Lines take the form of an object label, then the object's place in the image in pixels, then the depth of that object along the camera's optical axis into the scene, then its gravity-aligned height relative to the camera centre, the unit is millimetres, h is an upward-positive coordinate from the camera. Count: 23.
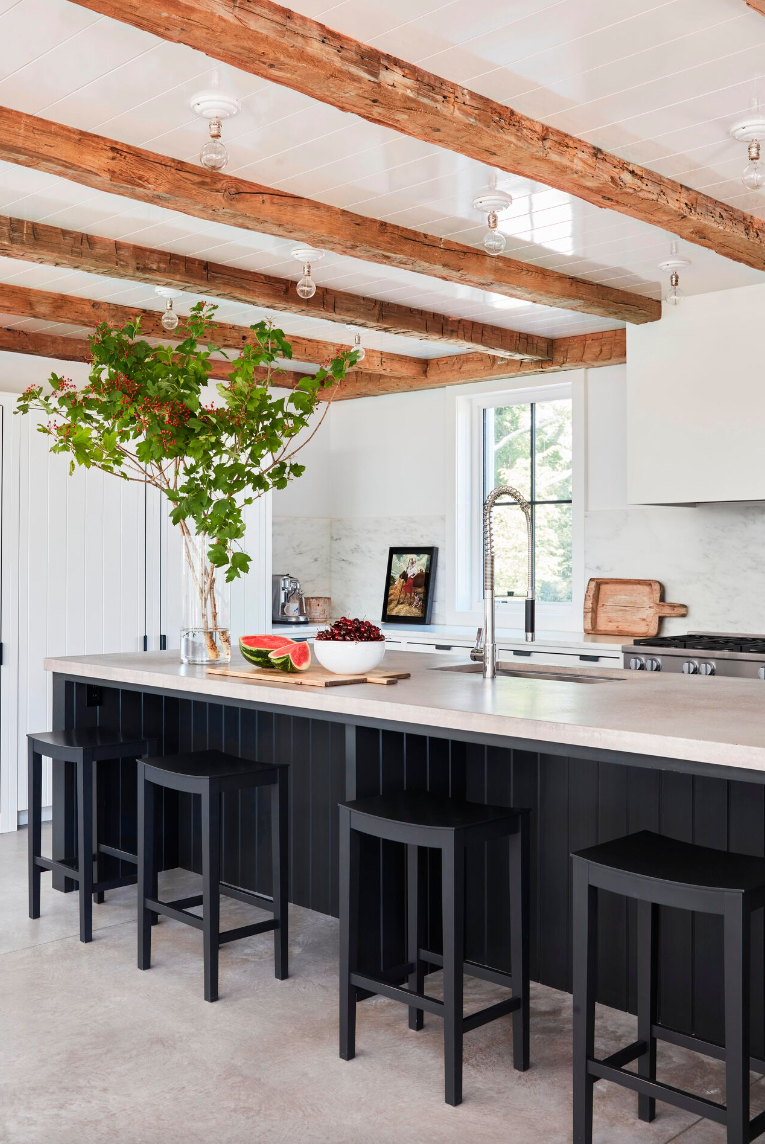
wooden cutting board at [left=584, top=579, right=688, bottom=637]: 5762 -246
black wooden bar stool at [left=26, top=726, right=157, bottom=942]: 3570 -847
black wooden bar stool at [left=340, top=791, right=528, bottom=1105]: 2416 -815
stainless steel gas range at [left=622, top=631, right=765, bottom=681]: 4617 -416
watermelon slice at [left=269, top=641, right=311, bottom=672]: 3295 -301
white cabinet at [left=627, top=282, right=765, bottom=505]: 4836 +784
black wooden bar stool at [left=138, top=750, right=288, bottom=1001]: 3045 -855
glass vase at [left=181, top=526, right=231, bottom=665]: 3783 -190
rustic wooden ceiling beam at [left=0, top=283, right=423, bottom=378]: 5117 +1274
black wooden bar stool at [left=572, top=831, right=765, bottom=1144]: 1959 -778
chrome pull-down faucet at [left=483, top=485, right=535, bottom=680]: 3252 -45
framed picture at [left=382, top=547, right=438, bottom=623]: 6949 -150
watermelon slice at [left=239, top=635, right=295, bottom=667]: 3363 -274
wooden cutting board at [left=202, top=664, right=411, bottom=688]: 3074 -351
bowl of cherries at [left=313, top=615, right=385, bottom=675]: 3146 -257
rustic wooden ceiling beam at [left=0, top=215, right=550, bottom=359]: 4133 +1255
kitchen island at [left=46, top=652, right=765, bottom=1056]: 2340 -614
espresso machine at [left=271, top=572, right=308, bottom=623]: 6996 -253
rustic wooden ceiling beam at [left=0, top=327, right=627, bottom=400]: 5801 +1206
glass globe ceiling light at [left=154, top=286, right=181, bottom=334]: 4571 +1271
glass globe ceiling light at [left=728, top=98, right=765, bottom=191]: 3095 +1317
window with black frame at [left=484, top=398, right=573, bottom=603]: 6383 +504
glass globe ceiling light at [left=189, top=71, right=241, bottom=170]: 2811 +1295
